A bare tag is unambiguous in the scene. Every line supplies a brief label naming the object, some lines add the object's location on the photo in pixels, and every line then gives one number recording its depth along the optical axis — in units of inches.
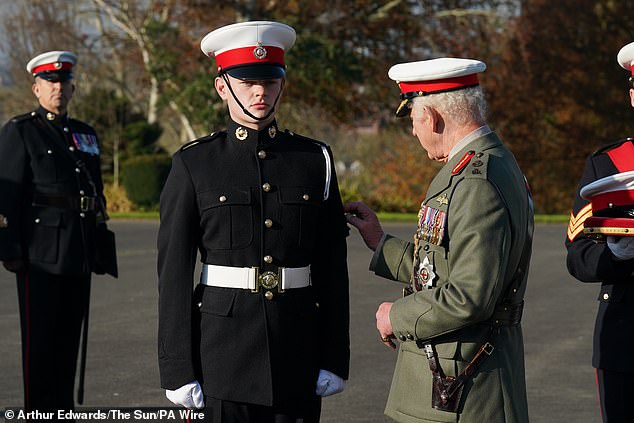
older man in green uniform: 291.4
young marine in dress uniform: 332.2
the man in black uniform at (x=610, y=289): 346.3
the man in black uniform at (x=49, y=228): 502.3
